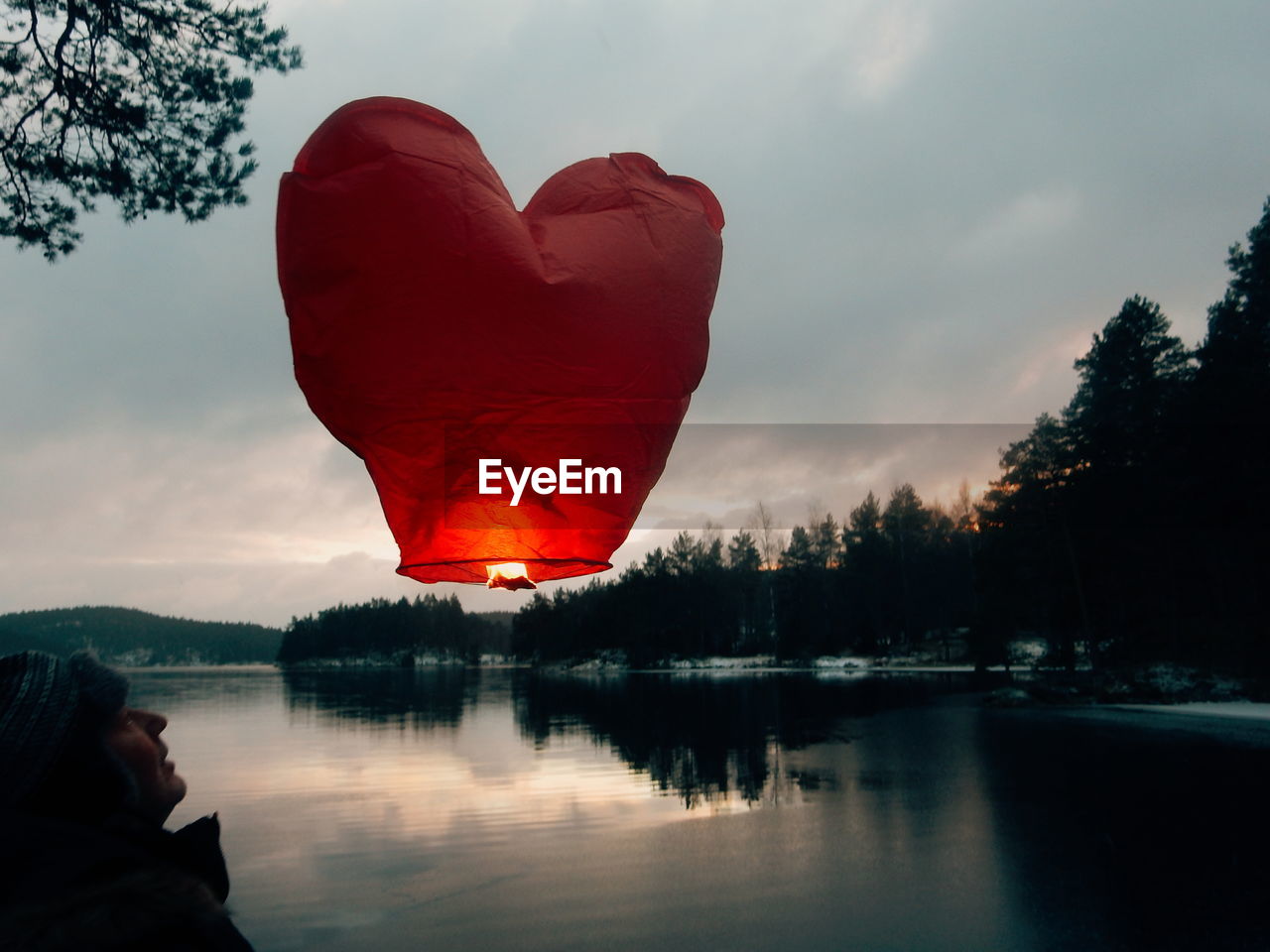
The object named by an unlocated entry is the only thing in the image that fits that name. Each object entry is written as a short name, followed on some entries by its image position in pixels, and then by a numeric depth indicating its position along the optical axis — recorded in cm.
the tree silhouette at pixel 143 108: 274
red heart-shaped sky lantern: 110
